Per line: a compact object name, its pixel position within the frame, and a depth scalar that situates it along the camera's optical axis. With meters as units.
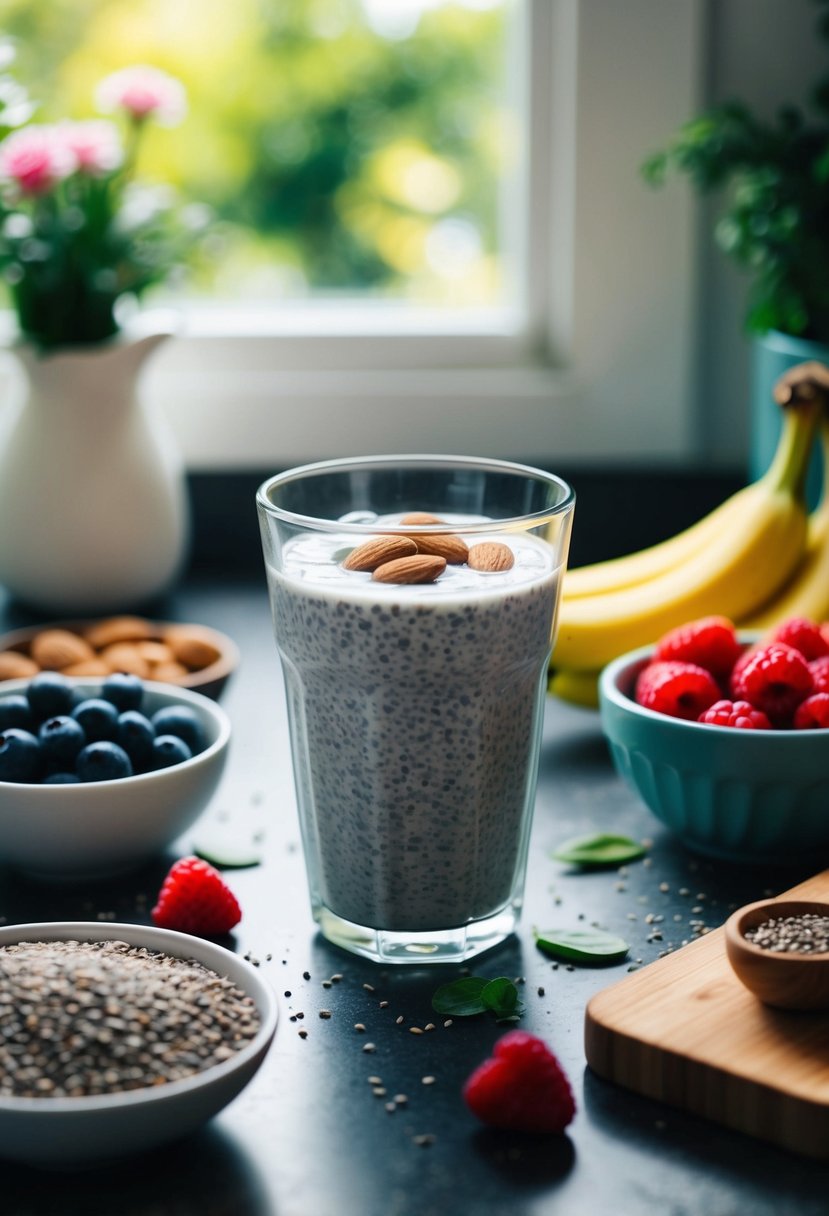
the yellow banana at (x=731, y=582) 1.16
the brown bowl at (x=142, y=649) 1.16
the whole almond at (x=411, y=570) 0.77
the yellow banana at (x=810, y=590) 1.15
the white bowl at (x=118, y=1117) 0.61
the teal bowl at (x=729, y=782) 0.90
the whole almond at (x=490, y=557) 0.78
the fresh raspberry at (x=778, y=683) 0.94
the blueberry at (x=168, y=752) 0.94
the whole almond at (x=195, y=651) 1.21
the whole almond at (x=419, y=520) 0.85
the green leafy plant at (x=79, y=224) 1.36
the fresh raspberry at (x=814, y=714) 0.92
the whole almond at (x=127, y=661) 1.16
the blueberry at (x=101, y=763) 0.91
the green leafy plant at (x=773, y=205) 1.30
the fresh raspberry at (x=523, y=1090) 0.66
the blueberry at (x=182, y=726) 0.97
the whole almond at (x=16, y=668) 1.15
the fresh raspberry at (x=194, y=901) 0.85
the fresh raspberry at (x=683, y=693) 0.96
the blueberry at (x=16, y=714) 0.97
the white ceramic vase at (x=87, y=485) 1.38
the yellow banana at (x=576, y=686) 1.20
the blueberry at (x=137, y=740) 0.95
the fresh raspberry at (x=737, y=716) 0.92
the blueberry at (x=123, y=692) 1.00
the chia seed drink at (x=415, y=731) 0.76
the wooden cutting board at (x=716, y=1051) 0.66
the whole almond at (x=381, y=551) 0.77
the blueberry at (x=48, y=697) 0.98
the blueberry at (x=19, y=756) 0.91
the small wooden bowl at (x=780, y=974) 0.71
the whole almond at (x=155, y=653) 1.19
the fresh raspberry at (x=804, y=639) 0.98
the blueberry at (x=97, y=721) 0.95
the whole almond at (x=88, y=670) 1.16
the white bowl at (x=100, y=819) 0.88
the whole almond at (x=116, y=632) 1.24
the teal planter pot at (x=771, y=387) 1.31
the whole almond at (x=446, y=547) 0.78
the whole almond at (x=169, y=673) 1.16
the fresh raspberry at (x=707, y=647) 0.99
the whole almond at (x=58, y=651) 1.18
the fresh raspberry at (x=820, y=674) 0.94
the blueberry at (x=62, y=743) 0.93
